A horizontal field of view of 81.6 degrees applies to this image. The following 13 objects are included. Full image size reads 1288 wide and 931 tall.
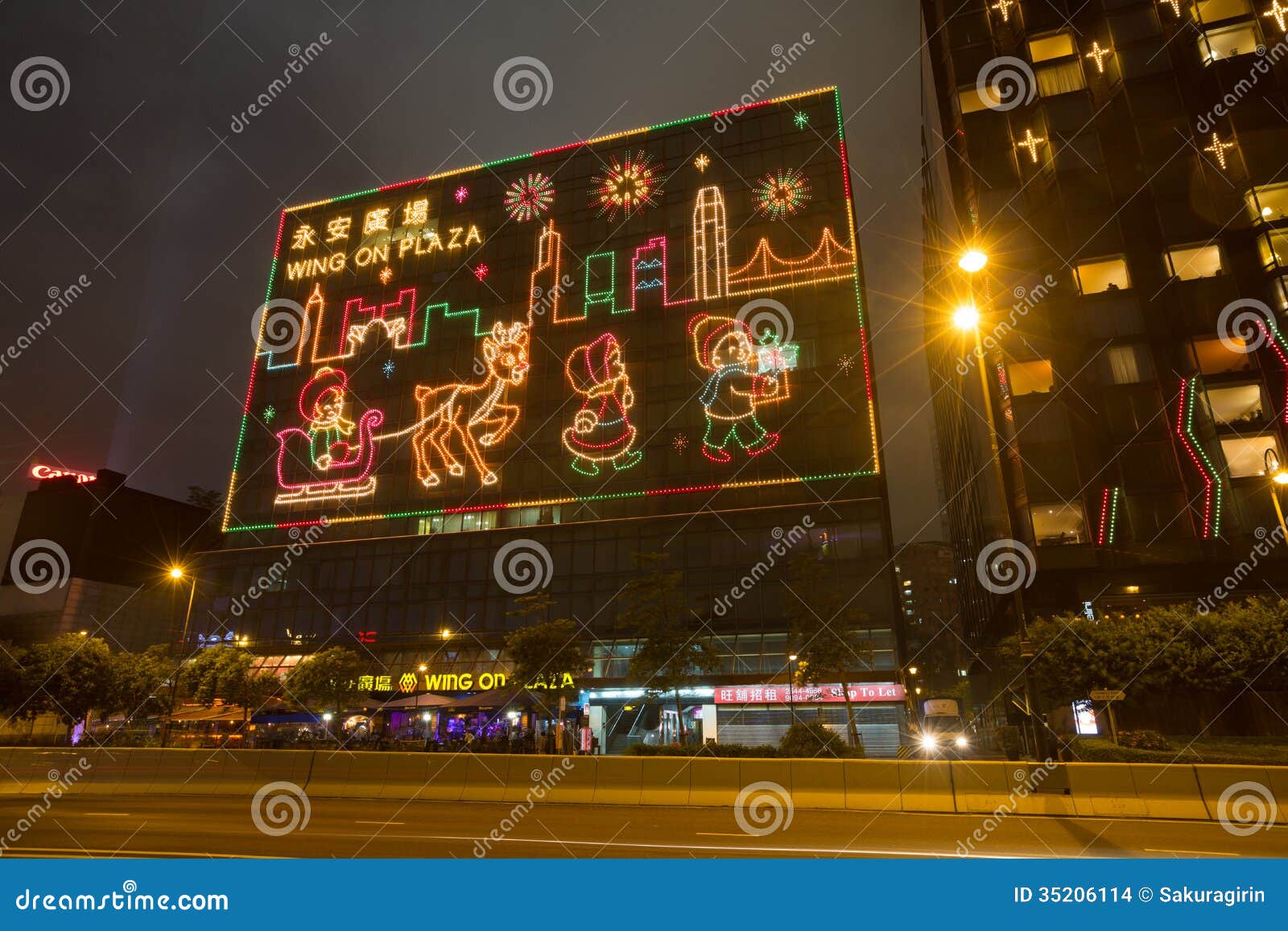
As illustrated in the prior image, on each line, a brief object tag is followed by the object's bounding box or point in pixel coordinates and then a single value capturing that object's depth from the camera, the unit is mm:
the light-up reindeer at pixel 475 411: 51750
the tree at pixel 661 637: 31719
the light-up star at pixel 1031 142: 41969
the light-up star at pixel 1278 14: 38781
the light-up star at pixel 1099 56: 41906
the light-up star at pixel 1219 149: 38000
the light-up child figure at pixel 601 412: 48562
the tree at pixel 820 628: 31688
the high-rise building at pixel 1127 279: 34094
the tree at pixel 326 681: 38312
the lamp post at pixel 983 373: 14109
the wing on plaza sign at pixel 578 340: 47125
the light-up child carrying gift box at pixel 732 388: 46531
